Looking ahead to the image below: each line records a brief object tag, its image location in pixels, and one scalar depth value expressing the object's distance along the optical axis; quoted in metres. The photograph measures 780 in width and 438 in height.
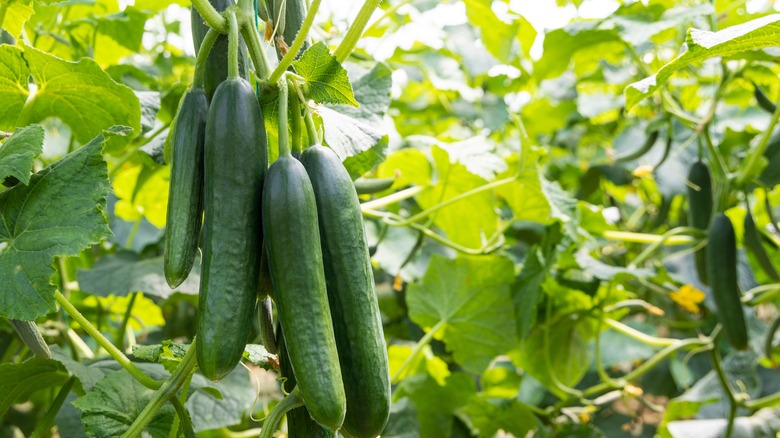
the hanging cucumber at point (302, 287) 0.76
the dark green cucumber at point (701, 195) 2.24
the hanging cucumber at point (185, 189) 0.81
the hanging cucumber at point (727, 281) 1.97
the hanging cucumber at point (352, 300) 0.82
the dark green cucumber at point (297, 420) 0.95
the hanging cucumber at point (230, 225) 0.77
